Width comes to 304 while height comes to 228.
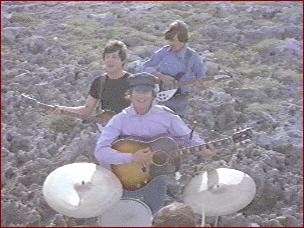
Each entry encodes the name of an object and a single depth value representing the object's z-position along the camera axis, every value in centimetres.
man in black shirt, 536
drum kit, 461
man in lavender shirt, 493
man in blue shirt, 605
